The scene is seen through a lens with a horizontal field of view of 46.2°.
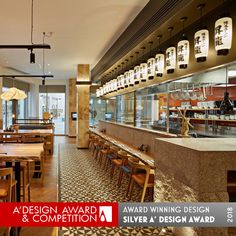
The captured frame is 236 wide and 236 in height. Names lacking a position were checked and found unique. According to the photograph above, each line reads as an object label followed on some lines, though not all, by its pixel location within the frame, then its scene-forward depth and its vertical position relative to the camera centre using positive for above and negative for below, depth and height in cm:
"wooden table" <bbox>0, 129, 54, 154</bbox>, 756 -63
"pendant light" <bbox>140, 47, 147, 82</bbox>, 610 +92
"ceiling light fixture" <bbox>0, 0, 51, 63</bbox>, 490 +116
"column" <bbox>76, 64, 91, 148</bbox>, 1166 +20
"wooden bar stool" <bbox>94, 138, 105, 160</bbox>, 823 -99
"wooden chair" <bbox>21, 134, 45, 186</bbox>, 635 -131
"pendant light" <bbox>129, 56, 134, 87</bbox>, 722 +92
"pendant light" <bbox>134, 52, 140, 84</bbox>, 660 +93
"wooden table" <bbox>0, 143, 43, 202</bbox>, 375 -61
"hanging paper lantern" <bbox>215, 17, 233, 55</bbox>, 329 +94
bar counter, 577 -59
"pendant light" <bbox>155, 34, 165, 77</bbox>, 518 +94
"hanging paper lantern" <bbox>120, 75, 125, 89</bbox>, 816 +91
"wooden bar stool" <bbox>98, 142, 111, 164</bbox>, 728 -100
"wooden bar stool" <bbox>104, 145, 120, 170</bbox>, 652 -103
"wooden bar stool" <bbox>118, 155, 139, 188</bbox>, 535 -112
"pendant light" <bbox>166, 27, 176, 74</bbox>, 467 +92
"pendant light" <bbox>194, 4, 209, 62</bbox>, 373 +94
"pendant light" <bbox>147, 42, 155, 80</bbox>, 563 +92
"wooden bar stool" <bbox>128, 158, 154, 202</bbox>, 433 -112
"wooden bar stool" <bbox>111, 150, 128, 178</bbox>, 537 -111
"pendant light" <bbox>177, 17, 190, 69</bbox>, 423 +93
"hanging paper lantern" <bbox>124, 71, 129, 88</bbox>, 771 +95
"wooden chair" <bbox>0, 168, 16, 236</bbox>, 304 -90
